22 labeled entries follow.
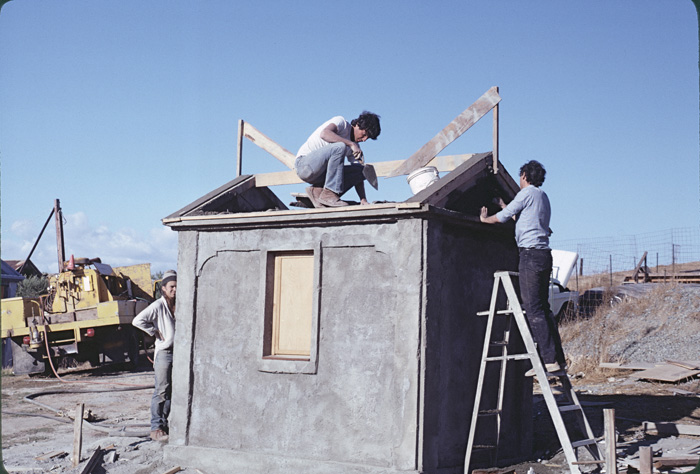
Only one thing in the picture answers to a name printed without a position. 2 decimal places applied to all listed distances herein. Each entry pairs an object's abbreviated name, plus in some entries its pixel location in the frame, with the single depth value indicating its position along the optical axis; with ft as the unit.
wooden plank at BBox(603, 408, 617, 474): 19.03
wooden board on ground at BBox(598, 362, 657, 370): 44.62
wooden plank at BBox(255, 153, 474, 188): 25.96
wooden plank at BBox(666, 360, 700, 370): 41.63
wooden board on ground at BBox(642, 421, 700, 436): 26.68
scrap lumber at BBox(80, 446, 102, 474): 24.74
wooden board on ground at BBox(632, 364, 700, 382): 39.78
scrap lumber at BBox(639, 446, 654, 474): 19.07
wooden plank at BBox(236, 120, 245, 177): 30.52
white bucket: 25.46
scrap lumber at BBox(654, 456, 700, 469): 22.07
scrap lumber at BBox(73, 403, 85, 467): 25.93
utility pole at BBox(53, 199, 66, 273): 89.86
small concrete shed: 21.48
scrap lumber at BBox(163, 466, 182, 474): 24.07
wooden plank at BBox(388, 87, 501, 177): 25.34
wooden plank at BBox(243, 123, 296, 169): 29.78
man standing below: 26.94
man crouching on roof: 25.22
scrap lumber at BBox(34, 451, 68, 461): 28.08
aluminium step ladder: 20.54
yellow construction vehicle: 56.70
